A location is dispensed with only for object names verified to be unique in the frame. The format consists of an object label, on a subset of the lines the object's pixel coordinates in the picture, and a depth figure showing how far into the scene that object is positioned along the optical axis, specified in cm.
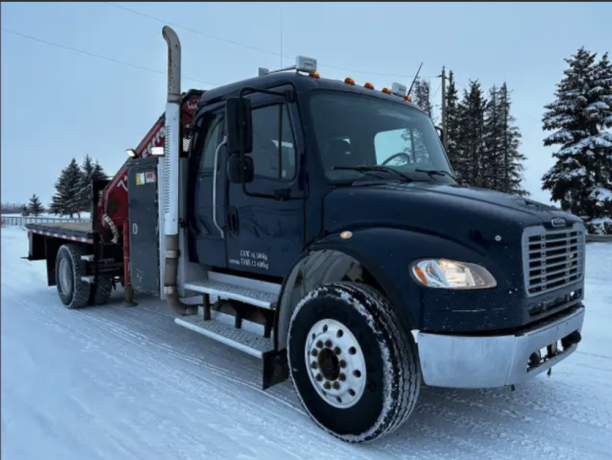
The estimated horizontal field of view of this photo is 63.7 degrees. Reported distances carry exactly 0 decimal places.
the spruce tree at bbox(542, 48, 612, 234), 1744
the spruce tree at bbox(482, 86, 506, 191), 3562
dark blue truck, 281
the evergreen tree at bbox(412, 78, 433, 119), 4110
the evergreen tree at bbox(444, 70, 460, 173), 3331
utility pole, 2526
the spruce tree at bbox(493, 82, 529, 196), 3824
